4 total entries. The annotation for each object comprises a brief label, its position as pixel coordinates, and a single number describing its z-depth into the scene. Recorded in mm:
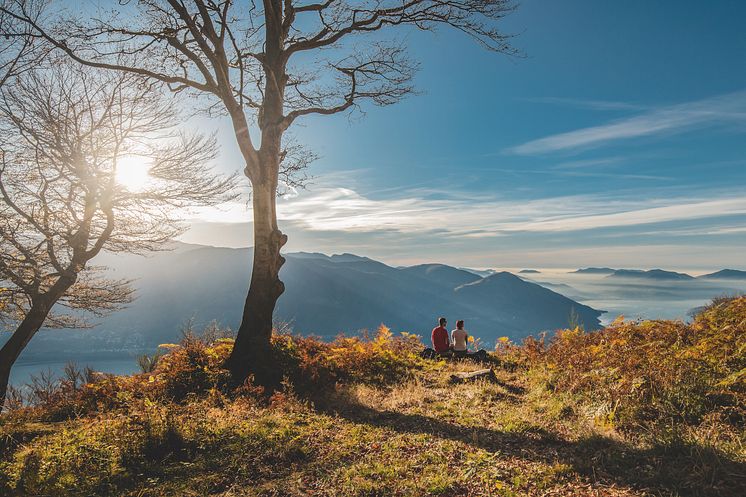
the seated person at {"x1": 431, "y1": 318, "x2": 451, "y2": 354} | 13953
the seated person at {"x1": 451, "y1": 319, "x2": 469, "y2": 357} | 13695
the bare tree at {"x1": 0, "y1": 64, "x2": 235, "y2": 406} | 12375
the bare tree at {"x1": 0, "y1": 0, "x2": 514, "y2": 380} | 9844
